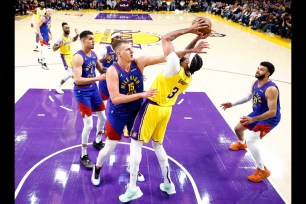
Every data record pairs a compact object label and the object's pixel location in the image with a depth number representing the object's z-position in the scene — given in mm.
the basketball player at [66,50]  7148
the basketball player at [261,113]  4480
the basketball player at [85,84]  4781
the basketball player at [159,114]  3859
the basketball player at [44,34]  10328
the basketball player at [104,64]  5598
